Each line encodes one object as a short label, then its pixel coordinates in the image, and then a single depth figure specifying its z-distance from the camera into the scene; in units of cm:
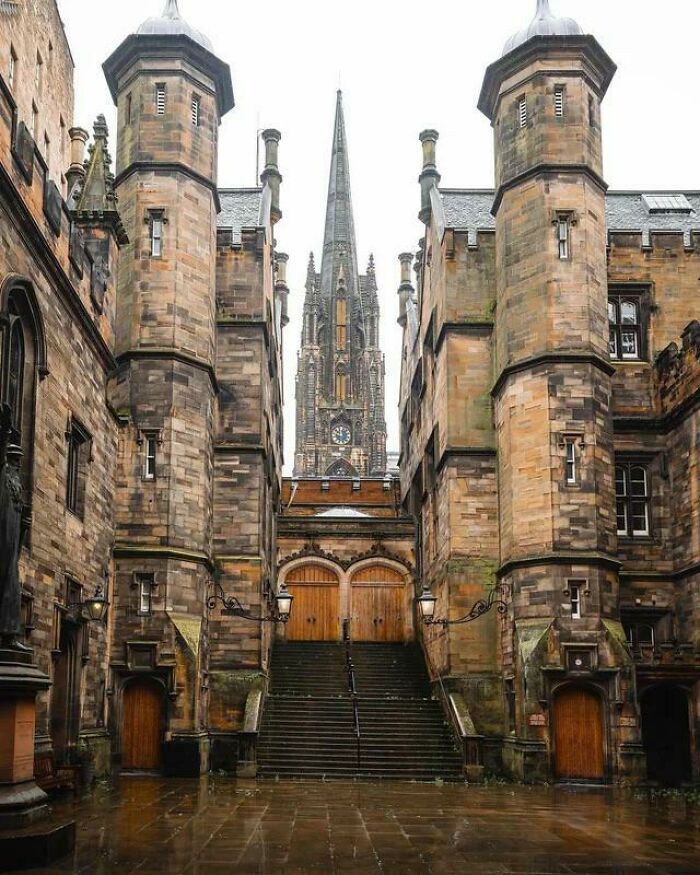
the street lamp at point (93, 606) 1955
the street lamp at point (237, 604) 2331
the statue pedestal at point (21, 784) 1064
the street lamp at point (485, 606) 2525
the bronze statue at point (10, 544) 1172
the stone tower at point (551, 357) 2367
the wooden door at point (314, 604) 3569
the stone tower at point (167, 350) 2339
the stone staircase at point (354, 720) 2425
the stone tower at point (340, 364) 8656
